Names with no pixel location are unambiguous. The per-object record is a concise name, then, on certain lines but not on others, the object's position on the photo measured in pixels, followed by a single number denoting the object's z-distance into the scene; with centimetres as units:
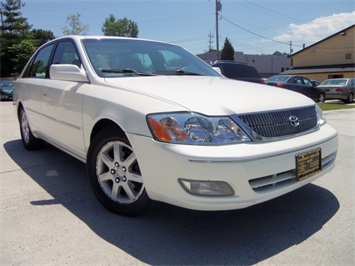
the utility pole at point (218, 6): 2952
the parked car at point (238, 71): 927
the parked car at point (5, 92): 1988
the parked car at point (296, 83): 1492
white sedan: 234
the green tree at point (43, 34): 6382
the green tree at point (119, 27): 7846
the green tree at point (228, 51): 5594
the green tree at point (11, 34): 4538
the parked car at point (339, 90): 1803
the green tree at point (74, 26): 3538
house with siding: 3834
